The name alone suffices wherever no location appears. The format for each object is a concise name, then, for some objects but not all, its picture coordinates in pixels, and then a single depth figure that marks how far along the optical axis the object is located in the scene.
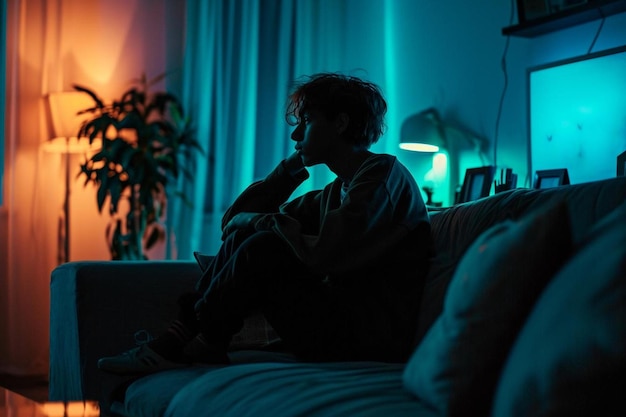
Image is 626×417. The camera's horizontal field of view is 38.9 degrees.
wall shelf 3.12
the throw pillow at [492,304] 1.13
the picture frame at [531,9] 3.38
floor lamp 4.43
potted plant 4.31
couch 0.93
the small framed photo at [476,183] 3.46
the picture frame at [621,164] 2.79
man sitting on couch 1.99
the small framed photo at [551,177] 3.11
